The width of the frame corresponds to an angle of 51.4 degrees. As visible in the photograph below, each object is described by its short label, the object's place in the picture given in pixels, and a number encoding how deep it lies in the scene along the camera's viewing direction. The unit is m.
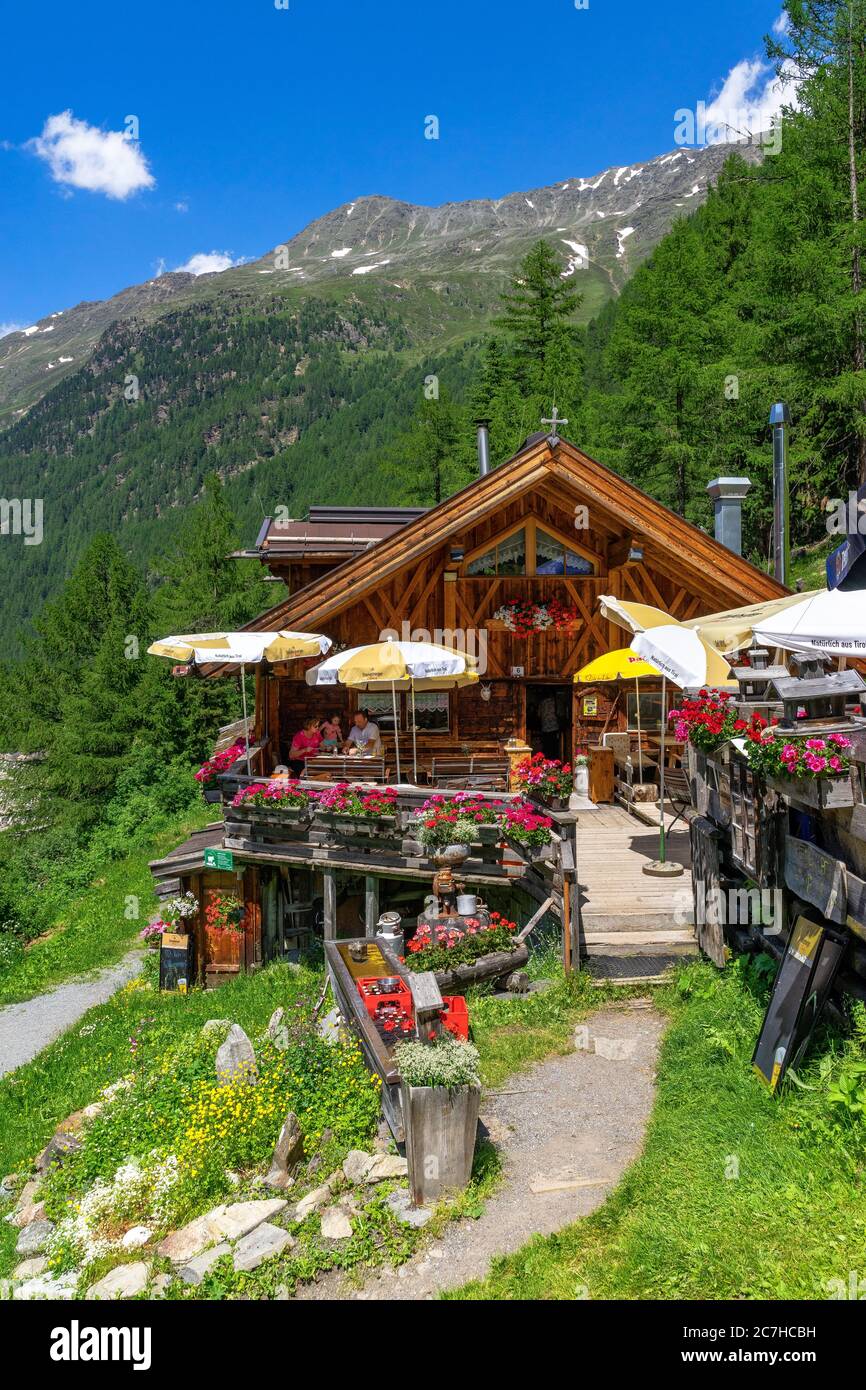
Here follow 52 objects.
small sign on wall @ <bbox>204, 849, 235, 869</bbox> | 15.61
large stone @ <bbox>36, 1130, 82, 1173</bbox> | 10.95
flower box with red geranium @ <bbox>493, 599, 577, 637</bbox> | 17.45
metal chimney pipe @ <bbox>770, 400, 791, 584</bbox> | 17.84
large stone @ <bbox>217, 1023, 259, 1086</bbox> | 10.20
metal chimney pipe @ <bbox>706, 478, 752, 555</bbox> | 18.36
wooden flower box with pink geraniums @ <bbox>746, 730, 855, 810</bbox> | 6.38
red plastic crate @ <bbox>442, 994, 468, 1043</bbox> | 9.09
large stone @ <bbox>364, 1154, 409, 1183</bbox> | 7.49
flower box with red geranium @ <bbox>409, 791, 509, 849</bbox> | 12.72
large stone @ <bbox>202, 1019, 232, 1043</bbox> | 12.49
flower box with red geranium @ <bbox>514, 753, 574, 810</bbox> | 12.55
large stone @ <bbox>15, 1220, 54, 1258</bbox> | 8.96
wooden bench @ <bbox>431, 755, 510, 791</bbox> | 15.94
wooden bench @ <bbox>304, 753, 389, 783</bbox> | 15.63
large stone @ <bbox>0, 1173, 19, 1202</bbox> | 10.99
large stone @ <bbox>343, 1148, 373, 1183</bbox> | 7.59
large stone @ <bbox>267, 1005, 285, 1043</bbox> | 11.67
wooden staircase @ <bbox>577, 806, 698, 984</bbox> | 11.09
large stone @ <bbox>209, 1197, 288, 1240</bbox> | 7.38
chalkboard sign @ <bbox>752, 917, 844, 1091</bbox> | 7.13
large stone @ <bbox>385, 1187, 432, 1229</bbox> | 6.83
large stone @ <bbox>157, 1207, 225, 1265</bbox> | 7.48
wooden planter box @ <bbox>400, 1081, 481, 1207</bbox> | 6.97
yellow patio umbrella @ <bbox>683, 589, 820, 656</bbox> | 10.85
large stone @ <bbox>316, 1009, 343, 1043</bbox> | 10.44
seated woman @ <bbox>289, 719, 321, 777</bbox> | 16.31
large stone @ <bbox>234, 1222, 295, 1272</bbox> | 6.78
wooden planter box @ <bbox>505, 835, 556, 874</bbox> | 11.87
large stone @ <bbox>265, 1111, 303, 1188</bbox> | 8.12
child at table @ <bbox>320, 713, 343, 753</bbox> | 16.36
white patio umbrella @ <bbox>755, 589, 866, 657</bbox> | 7.19
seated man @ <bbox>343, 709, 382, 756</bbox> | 16.07
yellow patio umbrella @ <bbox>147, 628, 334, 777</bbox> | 14.05
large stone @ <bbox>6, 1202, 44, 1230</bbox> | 9.83
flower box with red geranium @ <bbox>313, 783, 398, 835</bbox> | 13.62
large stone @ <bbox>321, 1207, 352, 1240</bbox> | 6.84
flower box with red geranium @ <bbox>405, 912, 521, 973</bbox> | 11.16
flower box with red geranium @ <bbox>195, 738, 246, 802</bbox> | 16.69
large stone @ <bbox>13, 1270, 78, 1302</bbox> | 7.64
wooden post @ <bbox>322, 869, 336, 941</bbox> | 15.12
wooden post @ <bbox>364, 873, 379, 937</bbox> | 14.72
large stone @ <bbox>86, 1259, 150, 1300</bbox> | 7.04
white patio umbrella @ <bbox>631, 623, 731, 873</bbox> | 10.88
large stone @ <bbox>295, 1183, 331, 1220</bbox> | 7.34
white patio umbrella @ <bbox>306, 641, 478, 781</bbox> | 13.33
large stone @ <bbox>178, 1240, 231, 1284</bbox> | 6.89
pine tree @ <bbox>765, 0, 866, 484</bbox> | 24.16
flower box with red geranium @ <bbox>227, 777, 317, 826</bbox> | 14.50
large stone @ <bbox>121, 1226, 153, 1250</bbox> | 8.11
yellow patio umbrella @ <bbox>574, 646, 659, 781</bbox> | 15.16
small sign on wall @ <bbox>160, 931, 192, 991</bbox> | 17.38
